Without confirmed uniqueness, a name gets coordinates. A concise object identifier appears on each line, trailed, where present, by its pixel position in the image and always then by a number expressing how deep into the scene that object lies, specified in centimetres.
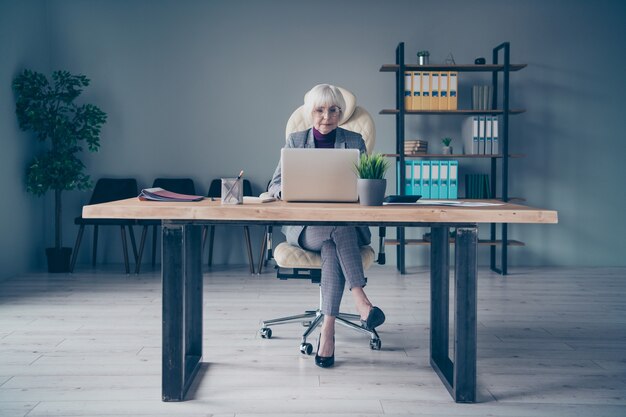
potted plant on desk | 198
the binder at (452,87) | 486
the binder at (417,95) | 485
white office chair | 260
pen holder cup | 201
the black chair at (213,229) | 482
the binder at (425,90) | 485
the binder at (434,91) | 485
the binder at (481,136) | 492
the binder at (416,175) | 486
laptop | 206
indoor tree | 455
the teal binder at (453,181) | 487
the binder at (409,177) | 486
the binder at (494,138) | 493
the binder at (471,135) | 490
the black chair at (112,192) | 500
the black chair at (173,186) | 505
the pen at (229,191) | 201
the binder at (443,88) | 486
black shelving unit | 476
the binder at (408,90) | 484
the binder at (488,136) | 493
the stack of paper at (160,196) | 206
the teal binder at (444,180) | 487
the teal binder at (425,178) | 486
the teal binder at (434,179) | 487
